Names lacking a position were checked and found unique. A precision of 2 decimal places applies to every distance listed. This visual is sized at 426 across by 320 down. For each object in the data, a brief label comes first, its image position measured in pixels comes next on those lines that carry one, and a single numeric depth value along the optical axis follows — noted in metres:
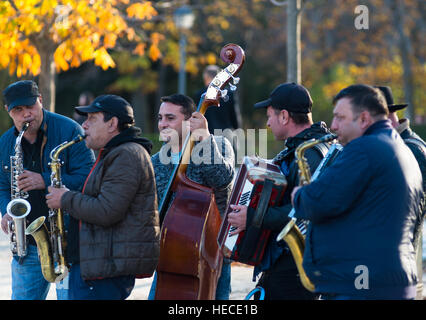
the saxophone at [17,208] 8.97
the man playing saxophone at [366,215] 6.81
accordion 7.95
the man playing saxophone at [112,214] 7.73
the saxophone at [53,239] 8.56
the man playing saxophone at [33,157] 9.38
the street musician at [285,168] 8.03
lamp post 29.55
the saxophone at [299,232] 7.43
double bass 8.49
